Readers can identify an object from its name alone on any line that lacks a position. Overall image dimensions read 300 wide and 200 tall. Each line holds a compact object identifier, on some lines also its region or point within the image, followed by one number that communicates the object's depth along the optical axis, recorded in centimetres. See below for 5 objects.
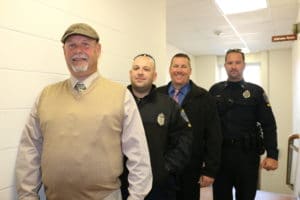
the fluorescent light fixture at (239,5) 360
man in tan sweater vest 137
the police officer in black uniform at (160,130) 172
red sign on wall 410
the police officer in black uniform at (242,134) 238
